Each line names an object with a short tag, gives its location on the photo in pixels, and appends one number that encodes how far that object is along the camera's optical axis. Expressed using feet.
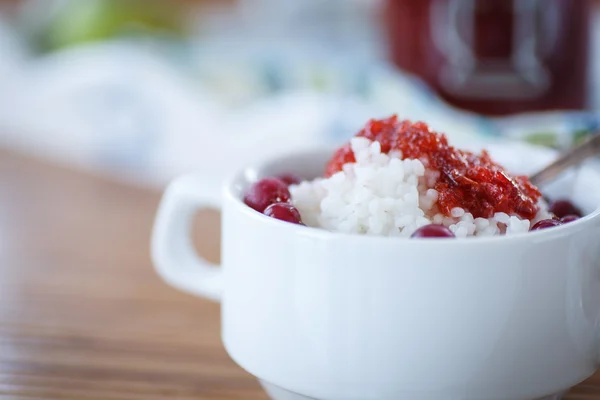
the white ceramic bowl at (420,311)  1.28
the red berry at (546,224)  1.37
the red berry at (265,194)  1.44
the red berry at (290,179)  1.54
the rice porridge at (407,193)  1.37
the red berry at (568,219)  1.41
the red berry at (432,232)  1.31
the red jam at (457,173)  1.41
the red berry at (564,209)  1.49
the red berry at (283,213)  1.38
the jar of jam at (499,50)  2.41
